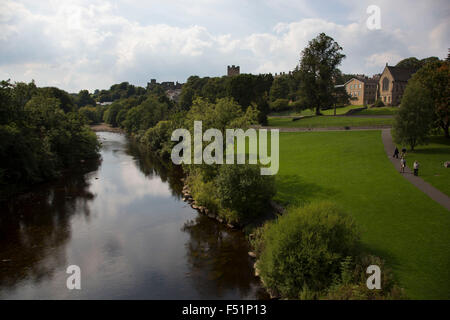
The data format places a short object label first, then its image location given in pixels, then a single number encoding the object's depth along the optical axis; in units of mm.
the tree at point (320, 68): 56969
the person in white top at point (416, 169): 23938
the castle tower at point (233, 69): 171862
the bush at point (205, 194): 25578
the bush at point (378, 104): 72625
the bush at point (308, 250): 13258
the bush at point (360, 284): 11578
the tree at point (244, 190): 21562
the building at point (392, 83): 74500
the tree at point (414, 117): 30500
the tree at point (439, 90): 32844
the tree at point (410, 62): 99475
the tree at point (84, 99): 171938
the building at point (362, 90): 86688
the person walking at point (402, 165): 25030
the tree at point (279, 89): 90562
